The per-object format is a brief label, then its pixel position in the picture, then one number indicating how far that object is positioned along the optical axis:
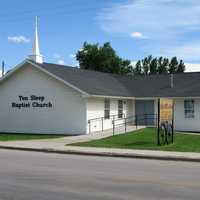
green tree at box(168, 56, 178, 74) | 80.69
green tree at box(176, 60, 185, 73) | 79.43
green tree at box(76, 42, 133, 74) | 69.25
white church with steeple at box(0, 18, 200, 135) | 32.41
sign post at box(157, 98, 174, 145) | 24.56
